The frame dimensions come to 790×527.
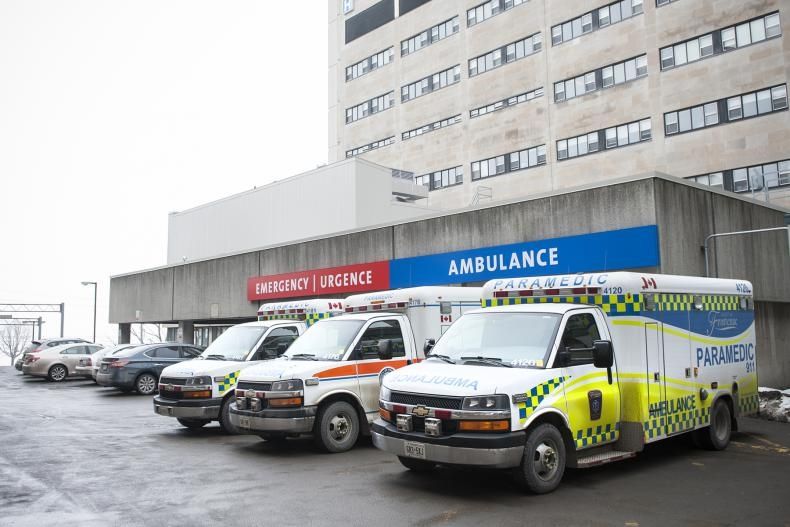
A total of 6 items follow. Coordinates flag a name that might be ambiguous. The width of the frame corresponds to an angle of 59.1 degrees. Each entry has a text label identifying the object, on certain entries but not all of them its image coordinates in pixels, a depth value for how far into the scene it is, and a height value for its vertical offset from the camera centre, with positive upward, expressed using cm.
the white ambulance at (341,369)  1034 -52
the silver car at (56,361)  2744 -85
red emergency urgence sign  2220 +186
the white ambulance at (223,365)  1252 -52
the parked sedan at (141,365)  2095 -80
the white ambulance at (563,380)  744 -58
